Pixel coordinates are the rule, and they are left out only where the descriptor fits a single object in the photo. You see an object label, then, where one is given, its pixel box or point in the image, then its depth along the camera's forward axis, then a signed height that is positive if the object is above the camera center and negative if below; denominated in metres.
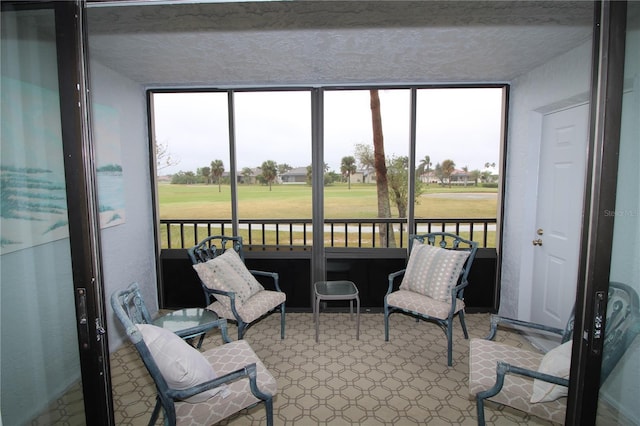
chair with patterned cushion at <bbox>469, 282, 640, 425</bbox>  1.34 -1.00
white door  2.62 -0.29
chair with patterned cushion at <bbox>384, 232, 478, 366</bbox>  2.75 -0.93
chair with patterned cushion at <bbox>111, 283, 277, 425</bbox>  1.45 -0.92
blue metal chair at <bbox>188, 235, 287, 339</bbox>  2.70 -1.03
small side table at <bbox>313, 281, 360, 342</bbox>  2.97 -1.02
